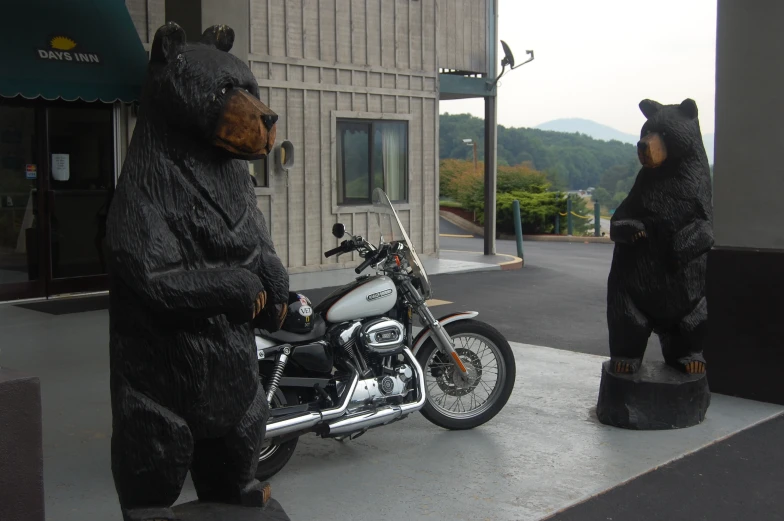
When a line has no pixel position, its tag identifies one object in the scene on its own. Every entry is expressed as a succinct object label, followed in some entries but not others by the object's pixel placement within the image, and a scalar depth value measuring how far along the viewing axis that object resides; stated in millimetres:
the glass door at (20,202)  9273
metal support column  14859
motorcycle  4074
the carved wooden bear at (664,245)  4801
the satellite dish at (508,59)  14461
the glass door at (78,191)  9617
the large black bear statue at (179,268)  2355
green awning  8023
